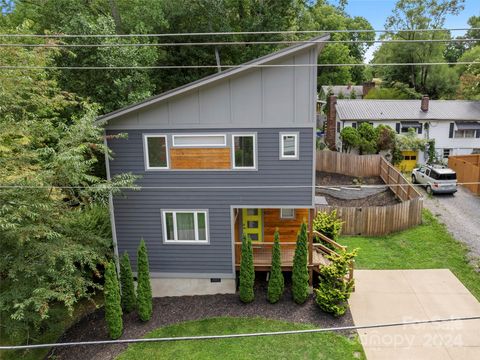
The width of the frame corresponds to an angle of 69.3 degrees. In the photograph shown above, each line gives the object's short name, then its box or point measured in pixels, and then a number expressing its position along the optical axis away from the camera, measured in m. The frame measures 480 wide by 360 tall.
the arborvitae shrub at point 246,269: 10.21
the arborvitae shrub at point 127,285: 10.17
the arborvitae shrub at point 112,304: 9.21
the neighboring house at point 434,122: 25.64
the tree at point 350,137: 24.70
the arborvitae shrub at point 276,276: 10.20
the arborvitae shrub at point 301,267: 10.12
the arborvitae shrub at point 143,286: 9.81
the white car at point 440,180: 18.62
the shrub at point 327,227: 12.87
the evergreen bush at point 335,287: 9.81
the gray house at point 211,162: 9.66
